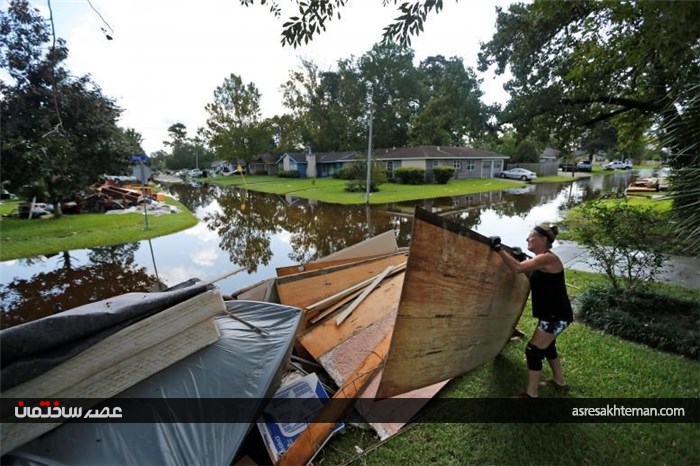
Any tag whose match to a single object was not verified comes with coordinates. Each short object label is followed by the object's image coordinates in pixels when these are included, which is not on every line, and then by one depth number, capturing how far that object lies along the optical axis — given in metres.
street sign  13.64
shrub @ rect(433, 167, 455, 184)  29.80
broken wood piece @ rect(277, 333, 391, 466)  2.56
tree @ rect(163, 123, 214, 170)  74.19
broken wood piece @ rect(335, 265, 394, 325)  3.85
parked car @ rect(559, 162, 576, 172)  47.12
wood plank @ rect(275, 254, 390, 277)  5.02
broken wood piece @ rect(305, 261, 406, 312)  4.22
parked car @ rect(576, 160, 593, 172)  45.84
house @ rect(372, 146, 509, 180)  31.86
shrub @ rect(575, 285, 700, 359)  3.90
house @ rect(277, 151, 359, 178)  42.19
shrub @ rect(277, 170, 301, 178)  44.38
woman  2.92
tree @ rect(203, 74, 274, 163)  46.53
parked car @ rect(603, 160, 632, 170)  49.06
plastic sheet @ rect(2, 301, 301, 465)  1.96
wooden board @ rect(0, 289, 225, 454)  1.95
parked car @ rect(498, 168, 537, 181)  34.16
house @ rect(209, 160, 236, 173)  60.56
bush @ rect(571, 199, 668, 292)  4.54
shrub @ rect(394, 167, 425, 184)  30.06
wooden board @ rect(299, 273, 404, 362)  3.66
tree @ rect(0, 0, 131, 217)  7.98
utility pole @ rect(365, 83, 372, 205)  19.40
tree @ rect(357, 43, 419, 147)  40.69
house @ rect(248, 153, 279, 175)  55.72
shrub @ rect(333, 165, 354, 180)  29.50
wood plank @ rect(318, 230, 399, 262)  5.46
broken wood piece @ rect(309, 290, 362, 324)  4.11
